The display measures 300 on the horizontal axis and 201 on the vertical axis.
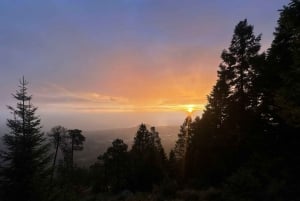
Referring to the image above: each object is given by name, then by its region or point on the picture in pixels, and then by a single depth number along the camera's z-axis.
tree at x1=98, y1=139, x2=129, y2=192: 25.85
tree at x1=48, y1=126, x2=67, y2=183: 29.47
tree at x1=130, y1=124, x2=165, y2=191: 20.72
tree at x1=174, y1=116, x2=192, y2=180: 28.30
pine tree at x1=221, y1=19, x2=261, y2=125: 14.96
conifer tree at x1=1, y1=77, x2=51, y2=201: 10.69
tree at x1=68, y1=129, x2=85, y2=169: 32.17
